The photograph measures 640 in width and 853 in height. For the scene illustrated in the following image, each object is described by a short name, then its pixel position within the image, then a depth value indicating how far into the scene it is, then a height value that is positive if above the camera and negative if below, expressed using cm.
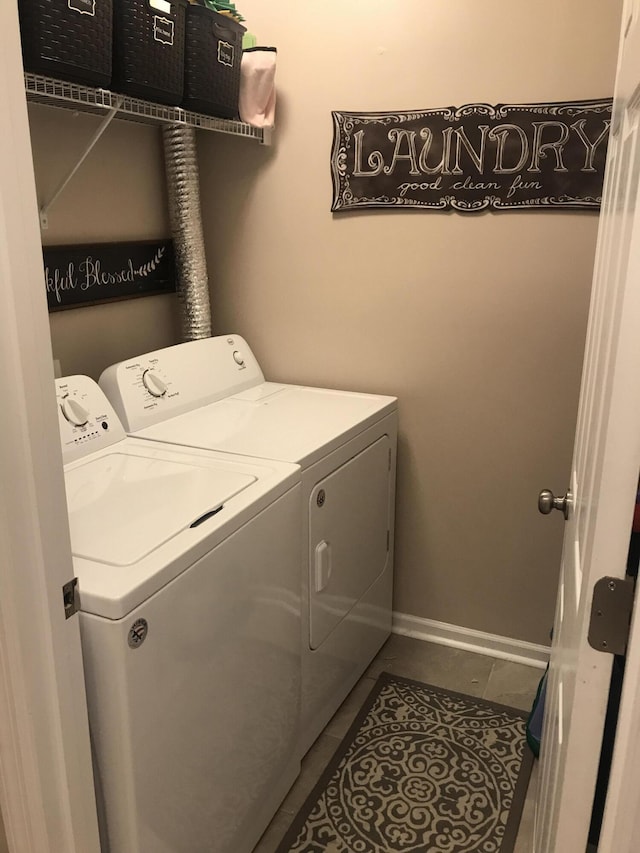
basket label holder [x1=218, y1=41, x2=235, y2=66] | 205 +49
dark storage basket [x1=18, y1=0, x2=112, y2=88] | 149 +39
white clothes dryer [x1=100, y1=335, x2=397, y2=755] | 196 -62
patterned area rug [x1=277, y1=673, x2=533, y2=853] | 184 -153
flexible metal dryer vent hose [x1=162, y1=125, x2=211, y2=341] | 232 -1
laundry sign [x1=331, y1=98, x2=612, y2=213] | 206 +21
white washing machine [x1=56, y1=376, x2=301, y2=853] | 124 -77
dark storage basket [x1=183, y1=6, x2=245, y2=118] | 195 +45
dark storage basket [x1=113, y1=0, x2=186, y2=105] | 173 +43
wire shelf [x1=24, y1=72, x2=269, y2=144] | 164 +30
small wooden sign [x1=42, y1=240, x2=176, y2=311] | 201 -15
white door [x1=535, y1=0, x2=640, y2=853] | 76 -30
